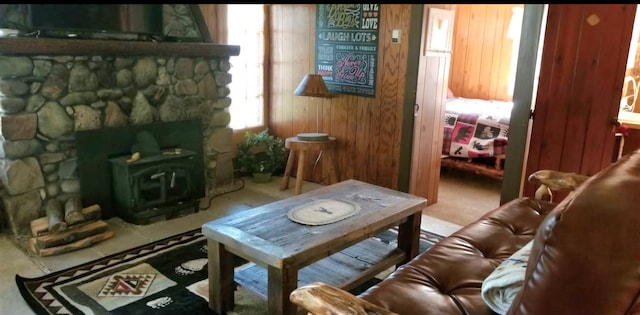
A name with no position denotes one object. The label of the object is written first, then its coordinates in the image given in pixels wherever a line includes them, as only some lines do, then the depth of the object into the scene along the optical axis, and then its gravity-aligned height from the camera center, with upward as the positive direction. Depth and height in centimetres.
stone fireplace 305 -31
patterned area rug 234 -123
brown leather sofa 89 -36
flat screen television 306 +25
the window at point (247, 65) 452 -4
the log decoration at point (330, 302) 131 -68
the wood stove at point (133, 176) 340 -88
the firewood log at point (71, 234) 293 -115
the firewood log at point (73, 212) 311 -105
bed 450 -69
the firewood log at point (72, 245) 291 -121
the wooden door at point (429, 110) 370 -36
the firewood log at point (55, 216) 300 -106
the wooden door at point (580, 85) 278 -8
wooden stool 413 -74
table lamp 406 -22
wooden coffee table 197 -81
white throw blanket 136 -64
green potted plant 462 -93
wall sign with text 397 +15
